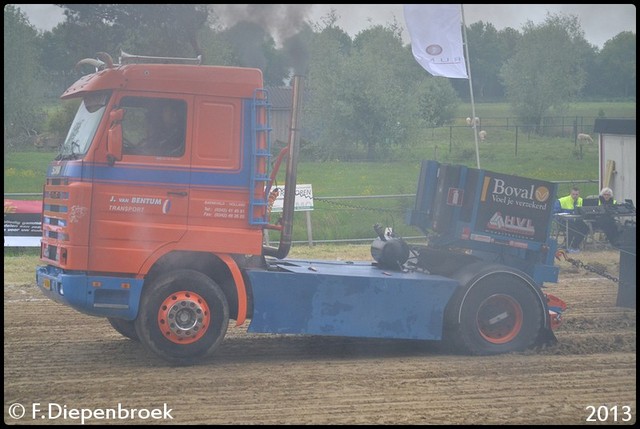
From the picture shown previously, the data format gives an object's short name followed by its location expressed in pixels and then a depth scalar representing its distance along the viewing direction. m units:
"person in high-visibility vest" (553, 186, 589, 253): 19.13
